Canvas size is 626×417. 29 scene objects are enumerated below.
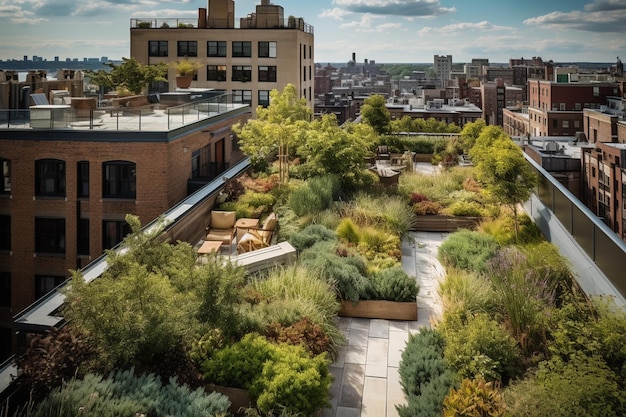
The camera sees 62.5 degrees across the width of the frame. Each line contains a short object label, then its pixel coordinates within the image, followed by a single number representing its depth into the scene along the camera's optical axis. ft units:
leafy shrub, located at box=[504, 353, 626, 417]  17.11
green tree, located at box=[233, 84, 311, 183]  60.34
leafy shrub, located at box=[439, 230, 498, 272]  35.65
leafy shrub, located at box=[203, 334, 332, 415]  19.79
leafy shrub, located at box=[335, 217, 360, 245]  38.75
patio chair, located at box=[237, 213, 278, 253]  39.22
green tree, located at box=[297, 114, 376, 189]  54.97
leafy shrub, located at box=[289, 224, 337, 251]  37.76
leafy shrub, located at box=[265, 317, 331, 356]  23.77
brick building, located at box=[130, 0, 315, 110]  187.83
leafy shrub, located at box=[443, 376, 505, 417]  18.60
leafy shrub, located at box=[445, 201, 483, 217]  49.78
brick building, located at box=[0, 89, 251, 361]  63.72
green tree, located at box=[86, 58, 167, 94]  99.25
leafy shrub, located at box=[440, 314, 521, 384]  21.70
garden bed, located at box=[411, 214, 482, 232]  48.98
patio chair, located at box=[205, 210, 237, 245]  45.59
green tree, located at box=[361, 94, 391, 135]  106.22
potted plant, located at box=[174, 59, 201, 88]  110.11
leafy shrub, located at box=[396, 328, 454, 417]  20.58
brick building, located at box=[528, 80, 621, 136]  312.09
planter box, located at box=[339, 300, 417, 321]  30.42
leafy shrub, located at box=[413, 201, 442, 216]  50.03
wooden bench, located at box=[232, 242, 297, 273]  33.12
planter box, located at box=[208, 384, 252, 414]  20.97
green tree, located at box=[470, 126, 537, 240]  44.06
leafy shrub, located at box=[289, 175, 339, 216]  45.75
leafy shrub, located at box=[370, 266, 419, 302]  30.73
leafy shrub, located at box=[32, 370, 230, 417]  16.92
